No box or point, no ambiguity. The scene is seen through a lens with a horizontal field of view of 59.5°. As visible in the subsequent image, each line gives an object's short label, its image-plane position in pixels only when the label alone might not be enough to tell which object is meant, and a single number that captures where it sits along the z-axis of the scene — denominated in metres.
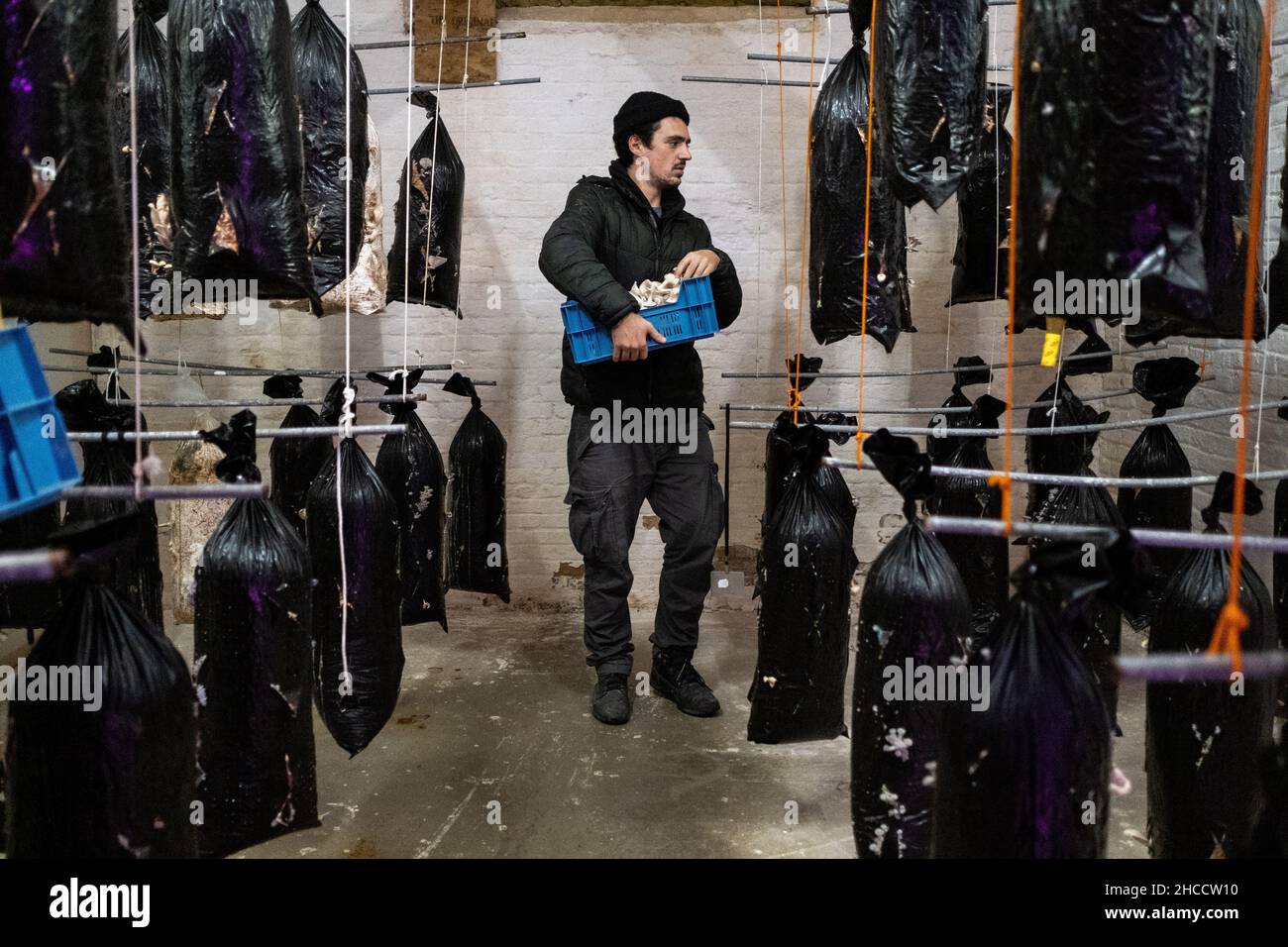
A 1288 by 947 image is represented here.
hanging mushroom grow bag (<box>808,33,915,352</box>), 3.23
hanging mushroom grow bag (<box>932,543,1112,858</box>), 1.49
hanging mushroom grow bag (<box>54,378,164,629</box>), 2.66
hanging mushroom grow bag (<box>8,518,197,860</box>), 1.57
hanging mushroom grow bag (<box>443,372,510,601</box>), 4.02
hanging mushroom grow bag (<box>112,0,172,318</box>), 3.22
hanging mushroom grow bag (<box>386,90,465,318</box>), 3.83
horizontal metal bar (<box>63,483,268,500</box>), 1.61
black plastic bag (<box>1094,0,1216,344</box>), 1.45
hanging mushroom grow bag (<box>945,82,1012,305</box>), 3.25
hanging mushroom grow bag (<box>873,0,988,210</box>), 2.20
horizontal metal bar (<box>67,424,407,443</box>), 2.03
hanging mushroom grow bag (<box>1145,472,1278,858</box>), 2.05
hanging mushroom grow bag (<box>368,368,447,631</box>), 3.72
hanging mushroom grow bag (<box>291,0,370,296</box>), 3.23
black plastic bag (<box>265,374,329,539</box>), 3.54
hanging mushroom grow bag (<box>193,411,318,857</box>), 2.22
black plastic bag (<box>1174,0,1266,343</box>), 2.09
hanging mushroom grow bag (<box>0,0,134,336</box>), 1.44
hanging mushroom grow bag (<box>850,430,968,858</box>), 2.10
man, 3.54
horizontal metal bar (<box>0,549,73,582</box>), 1.24
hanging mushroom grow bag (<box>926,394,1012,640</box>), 3.29
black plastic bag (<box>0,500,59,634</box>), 3.43
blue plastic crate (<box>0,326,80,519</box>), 1.47
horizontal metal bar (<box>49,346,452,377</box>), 3.37
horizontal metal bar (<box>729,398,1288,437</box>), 2.18
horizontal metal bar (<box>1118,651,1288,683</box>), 1.21
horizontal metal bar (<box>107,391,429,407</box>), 2.59
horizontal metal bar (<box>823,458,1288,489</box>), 1.71
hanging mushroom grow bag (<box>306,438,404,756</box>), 2.72
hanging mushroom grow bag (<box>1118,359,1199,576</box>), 3.12
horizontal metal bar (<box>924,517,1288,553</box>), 1.47
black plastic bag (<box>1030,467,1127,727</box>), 2.81
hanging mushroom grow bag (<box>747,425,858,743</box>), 2.75
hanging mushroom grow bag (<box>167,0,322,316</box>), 2.15
